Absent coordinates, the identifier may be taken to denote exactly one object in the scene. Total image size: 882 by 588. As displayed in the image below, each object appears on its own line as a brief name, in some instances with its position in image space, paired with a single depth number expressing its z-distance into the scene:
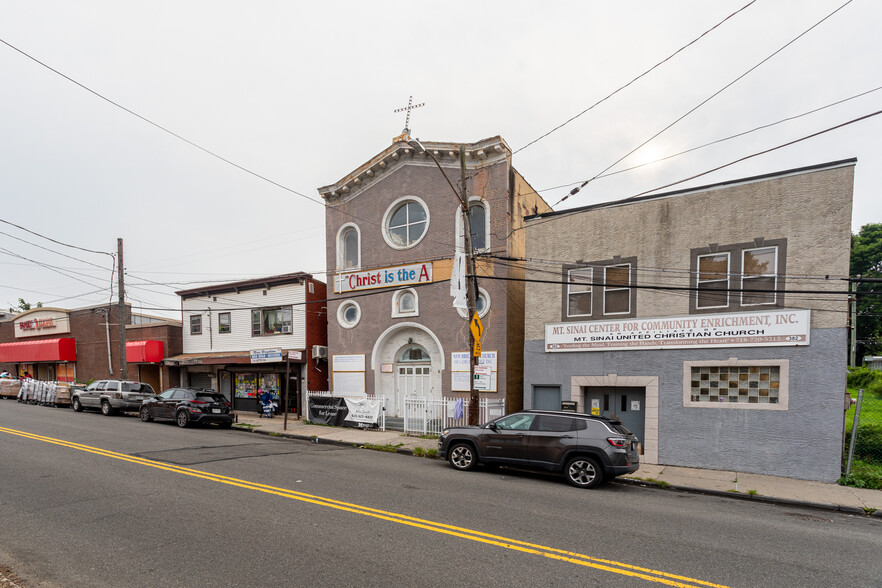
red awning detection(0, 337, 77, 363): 31.36
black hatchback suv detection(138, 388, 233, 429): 17.11
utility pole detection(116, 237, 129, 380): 22.67
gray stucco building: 10.73
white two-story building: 20.98
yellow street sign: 12.55
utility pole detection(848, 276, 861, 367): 10.52
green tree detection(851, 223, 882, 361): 42.91
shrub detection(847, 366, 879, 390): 26.44
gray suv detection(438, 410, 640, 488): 9.30
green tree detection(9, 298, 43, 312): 55.22
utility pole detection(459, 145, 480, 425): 12.52
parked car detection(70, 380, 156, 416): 20.31
